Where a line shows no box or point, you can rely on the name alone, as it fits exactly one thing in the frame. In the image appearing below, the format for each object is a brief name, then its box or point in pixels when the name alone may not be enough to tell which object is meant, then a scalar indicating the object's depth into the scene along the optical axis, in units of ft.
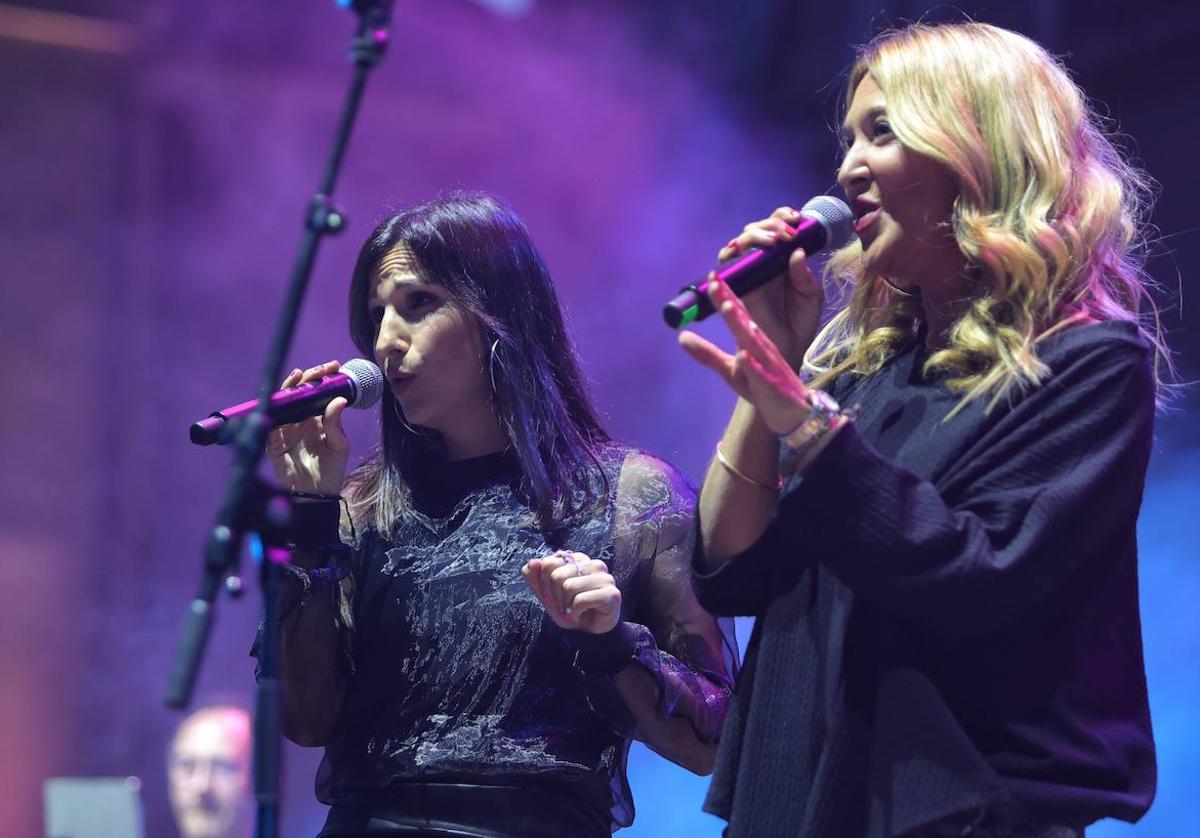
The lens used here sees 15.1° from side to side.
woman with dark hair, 14.10
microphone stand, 12.75
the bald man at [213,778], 17.48
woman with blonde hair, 12.76
